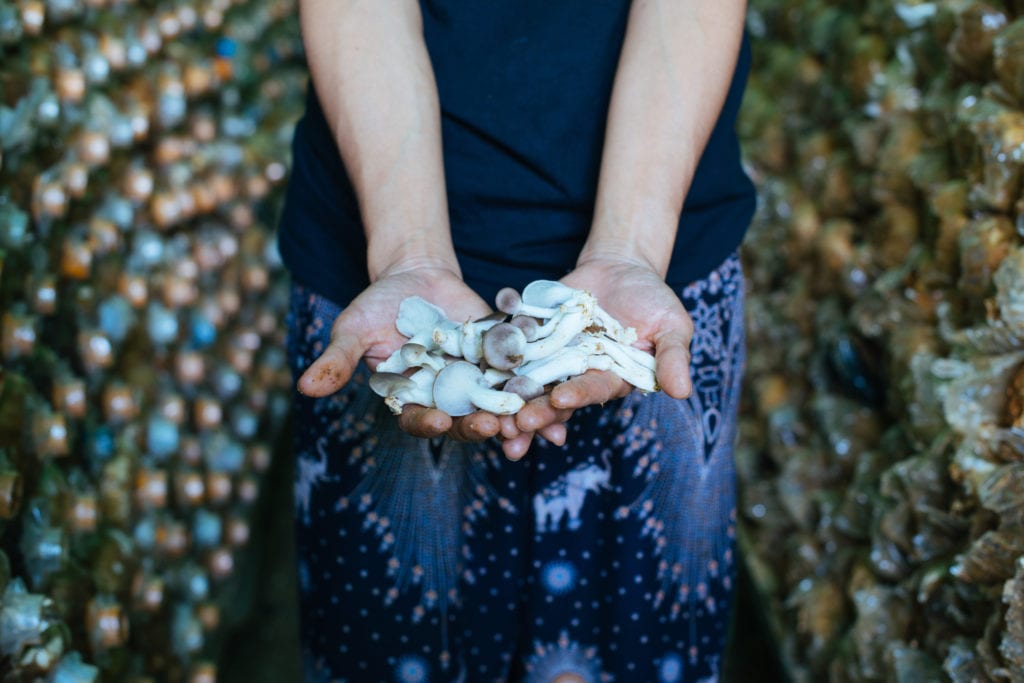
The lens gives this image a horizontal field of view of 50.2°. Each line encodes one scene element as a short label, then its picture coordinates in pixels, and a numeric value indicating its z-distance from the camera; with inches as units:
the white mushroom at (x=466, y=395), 33.8
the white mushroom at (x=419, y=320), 37.1
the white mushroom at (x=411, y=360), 35.8
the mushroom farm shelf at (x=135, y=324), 48.1
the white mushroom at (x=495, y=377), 35.6
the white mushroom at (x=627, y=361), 35.6
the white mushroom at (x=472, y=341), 36.4
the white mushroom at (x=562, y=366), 35.6
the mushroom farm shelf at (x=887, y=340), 47.6
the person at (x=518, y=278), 39.7
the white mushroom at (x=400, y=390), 35.5
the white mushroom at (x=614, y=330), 36.6
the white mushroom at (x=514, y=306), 36.9
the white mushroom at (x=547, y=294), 37.2
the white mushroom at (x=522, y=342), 35.2
